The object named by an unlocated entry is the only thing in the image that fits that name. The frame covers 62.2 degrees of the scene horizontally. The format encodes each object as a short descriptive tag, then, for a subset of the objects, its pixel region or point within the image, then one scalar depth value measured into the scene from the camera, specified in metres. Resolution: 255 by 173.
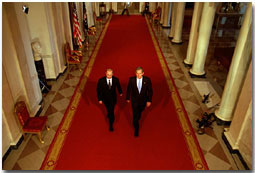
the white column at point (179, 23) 10.26
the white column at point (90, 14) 12.96
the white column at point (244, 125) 3.91
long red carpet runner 4.12
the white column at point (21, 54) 4.15
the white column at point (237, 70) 4.07
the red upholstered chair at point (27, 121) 4.34
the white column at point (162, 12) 15.35
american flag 8.58
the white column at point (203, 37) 6.38
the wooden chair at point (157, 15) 15.14
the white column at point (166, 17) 14.38
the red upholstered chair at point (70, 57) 7.53
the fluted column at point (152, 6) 19.44
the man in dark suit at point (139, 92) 4.17
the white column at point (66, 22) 8.06
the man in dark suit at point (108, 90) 4.25
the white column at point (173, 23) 11.99
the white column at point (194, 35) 7.29
